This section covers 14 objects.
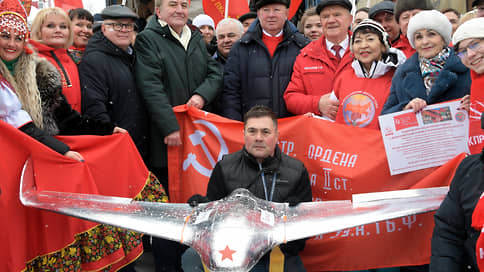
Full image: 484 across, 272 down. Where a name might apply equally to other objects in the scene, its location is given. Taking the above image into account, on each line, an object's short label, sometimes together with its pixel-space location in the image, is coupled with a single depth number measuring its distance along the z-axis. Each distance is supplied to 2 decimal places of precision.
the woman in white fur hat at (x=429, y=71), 3.77
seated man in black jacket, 3.65
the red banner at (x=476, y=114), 3.32
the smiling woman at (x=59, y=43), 4.50
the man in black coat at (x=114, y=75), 4.62
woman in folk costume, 3.76
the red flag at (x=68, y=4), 7.75
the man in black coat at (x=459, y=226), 2.78
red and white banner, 3.86
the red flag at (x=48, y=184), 3.54
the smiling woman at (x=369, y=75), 4.24
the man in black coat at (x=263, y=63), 5.11
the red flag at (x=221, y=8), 8.77
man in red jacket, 4.83
